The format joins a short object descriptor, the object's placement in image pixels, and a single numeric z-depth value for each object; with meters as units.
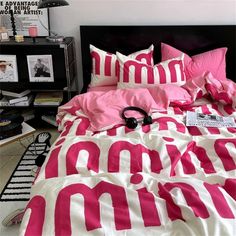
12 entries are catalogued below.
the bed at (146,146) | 1.00
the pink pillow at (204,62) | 2.40
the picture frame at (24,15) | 2.57
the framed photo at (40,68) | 2.45
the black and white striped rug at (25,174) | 1.88
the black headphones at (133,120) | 1.65
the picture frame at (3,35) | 2.45
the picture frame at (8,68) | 2.44
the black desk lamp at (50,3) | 2.11
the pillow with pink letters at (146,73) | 2.21
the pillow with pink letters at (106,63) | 2.39
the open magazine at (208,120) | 1.67
